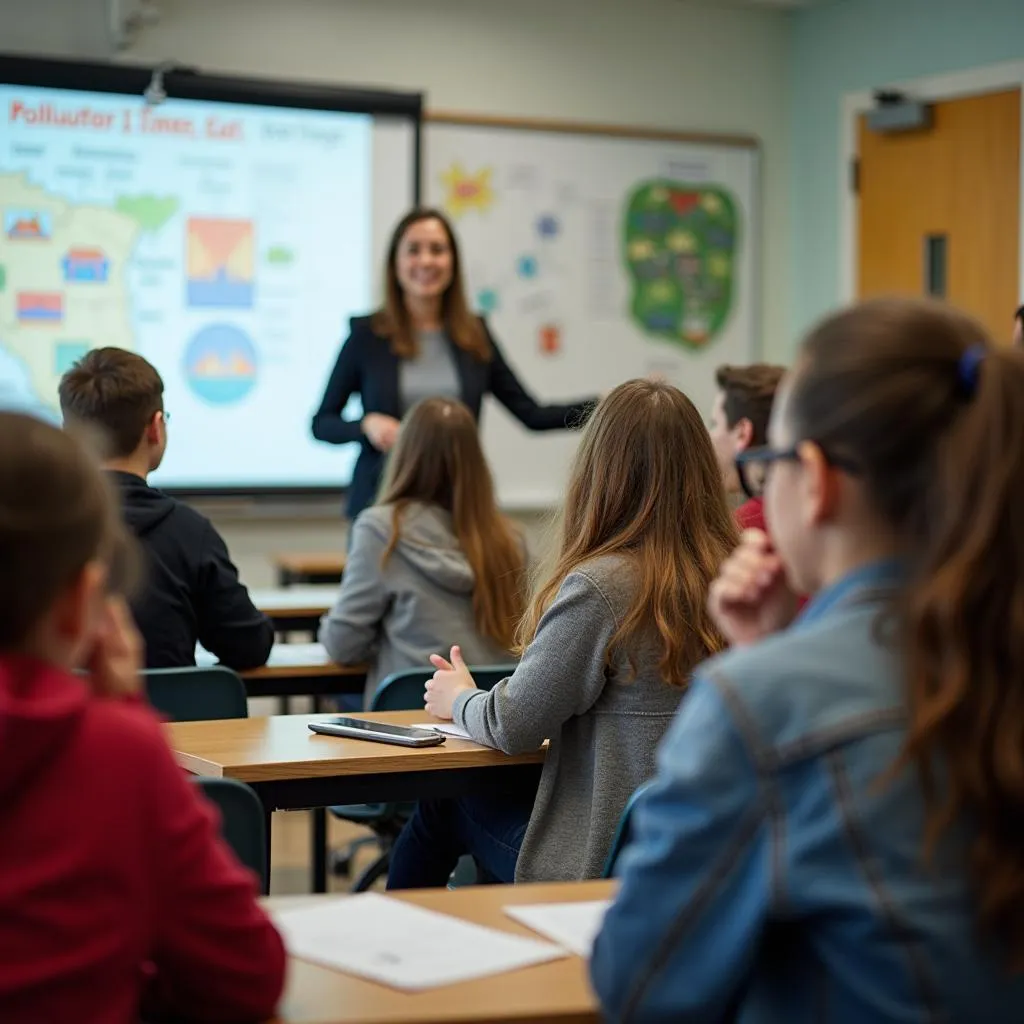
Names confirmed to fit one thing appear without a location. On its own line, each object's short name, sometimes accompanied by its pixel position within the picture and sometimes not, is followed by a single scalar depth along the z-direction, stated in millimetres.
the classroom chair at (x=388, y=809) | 2822
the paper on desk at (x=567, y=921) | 1427
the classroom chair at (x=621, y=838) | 1842
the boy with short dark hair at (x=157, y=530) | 2949
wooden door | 5465
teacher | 4527
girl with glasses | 1109
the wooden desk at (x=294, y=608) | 3850
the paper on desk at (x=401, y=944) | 1340
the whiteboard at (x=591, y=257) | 5852
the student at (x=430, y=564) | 3352
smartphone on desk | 2378
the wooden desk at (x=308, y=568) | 5148
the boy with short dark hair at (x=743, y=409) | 3412
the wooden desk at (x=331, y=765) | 2232
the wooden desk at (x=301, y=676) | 3227
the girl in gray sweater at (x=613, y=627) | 2262
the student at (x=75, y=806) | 1112
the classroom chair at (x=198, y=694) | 2723
